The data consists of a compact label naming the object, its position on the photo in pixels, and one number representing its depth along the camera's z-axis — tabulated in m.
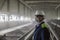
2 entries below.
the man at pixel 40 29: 3.07
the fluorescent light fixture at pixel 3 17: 12.22
